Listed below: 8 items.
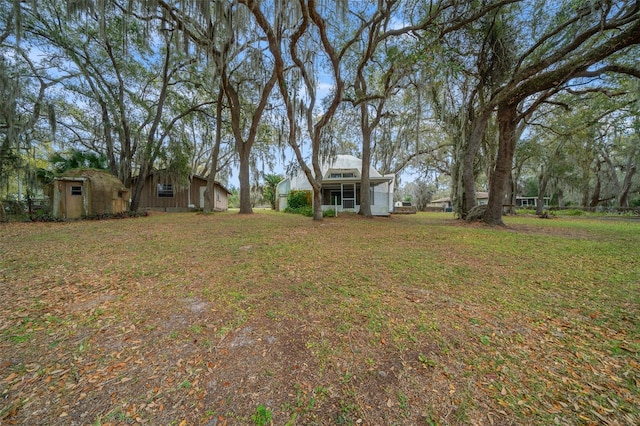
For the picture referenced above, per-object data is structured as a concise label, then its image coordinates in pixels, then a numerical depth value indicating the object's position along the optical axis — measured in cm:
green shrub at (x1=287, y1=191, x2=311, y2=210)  1856
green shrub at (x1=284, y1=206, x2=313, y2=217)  1593
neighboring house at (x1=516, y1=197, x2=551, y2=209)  4447
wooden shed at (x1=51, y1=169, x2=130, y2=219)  1007
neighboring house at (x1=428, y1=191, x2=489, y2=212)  3790
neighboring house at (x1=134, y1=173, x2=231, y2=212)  1819
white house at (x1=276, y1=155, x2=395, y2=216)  1688
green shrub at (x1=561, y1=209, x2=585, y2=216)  1984
